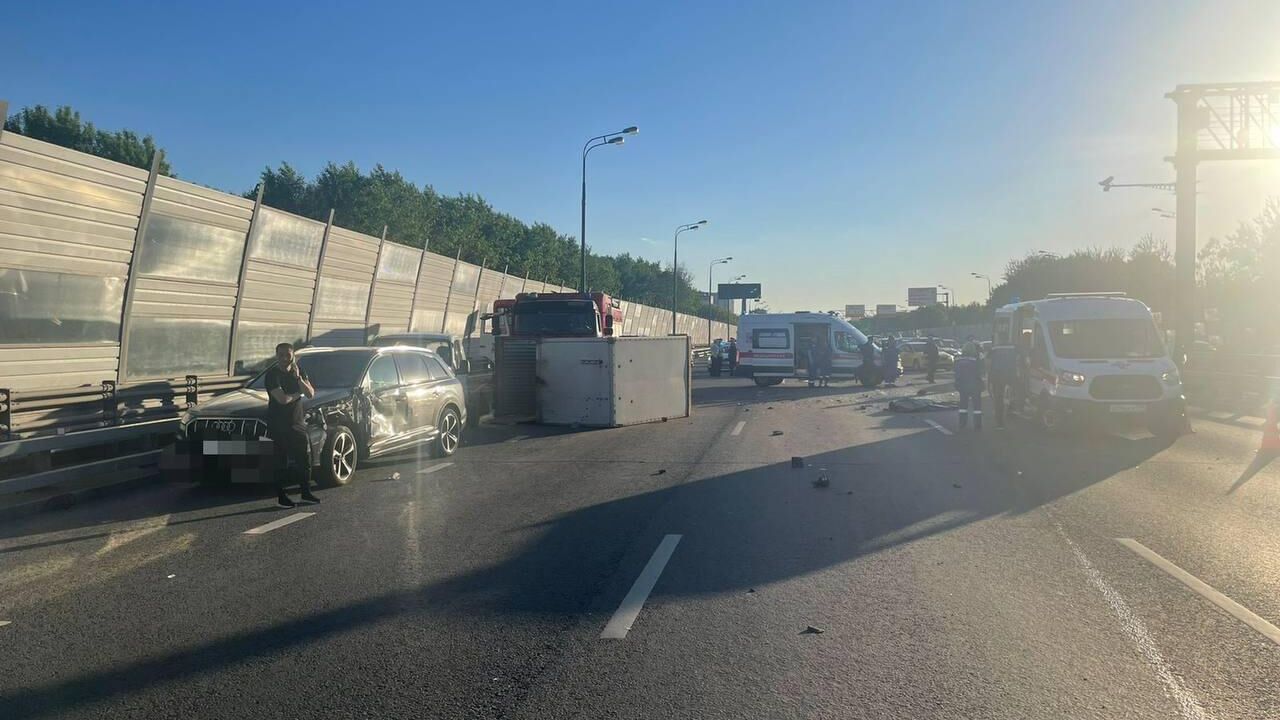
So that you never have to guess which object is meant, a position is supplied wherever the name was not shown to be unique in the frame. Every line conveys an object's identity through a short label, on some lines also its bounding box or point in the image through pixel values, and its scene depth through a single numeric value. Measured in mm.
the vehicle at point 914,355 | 45844
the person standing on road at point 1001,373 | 17439
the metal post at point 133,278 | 13633
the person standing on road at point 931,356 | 34062
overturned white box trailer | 17234
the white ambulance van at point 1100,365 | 14633
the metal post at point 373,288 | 22281
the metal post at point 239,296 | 16359
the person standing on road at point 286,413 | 9102
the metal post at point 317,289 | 19312
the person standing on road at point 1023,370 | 16953
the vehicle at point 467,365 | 17391
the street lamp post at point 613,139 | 33688
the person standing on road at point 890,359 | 31594
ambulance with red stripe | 32250
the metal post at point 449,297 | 27828
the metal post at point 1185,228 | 26077
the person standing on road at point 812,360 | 31984
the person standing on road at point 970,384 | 17125
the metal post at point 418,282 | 25247
